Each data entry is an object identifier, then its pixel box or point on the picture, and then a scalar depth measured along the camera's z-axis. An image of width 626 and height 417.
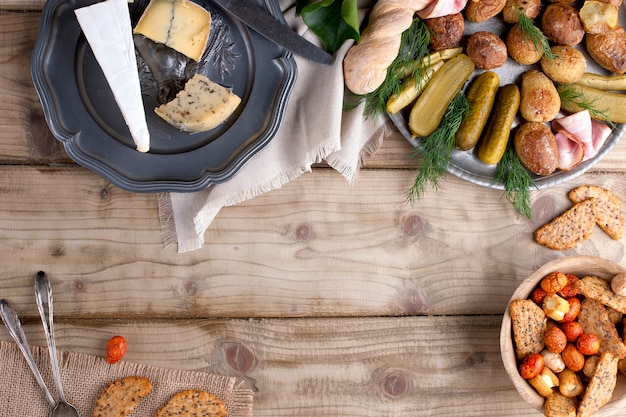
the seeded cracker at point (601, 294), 1.54
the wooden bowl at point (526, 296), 1.52
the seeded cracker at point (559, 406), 1.51
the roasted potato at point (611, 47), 1.55
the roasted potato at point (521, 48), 1.54
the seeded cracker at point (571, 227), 1.67
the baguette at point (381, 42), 1.45
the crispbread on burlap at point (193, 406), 1.61
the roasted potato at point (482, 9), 1.52
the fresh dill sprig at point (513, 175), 1.59
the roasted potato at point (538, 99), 1.53
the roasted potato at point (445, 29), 1.51
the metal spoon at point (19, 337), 1.58
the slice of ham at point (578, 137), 1.56
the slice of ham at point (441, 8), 1.47
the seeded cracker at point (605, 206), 1.67
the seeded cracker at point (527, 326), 1.54
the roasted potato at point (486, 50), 1.52
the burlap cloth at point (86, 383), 1.60
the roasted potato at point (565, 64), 1.54
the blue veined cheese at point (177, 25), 1.43
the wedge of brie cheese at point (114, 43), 1.38
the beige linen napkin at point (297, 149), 1.55
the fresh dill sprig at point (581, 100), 1.57
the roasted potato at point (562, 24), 1.54
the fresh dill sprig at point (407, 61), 1.53
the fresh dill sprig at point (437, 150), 1.55
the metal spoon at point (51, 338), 1.58
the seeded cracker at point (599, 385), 1.50
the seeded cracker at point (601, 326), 1.54
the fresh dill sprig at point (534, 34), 1.52
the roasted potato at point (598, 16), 1.53
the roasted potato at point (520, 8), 1.54
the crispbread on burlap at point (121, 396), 1.59
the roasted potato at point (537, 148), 1.53
